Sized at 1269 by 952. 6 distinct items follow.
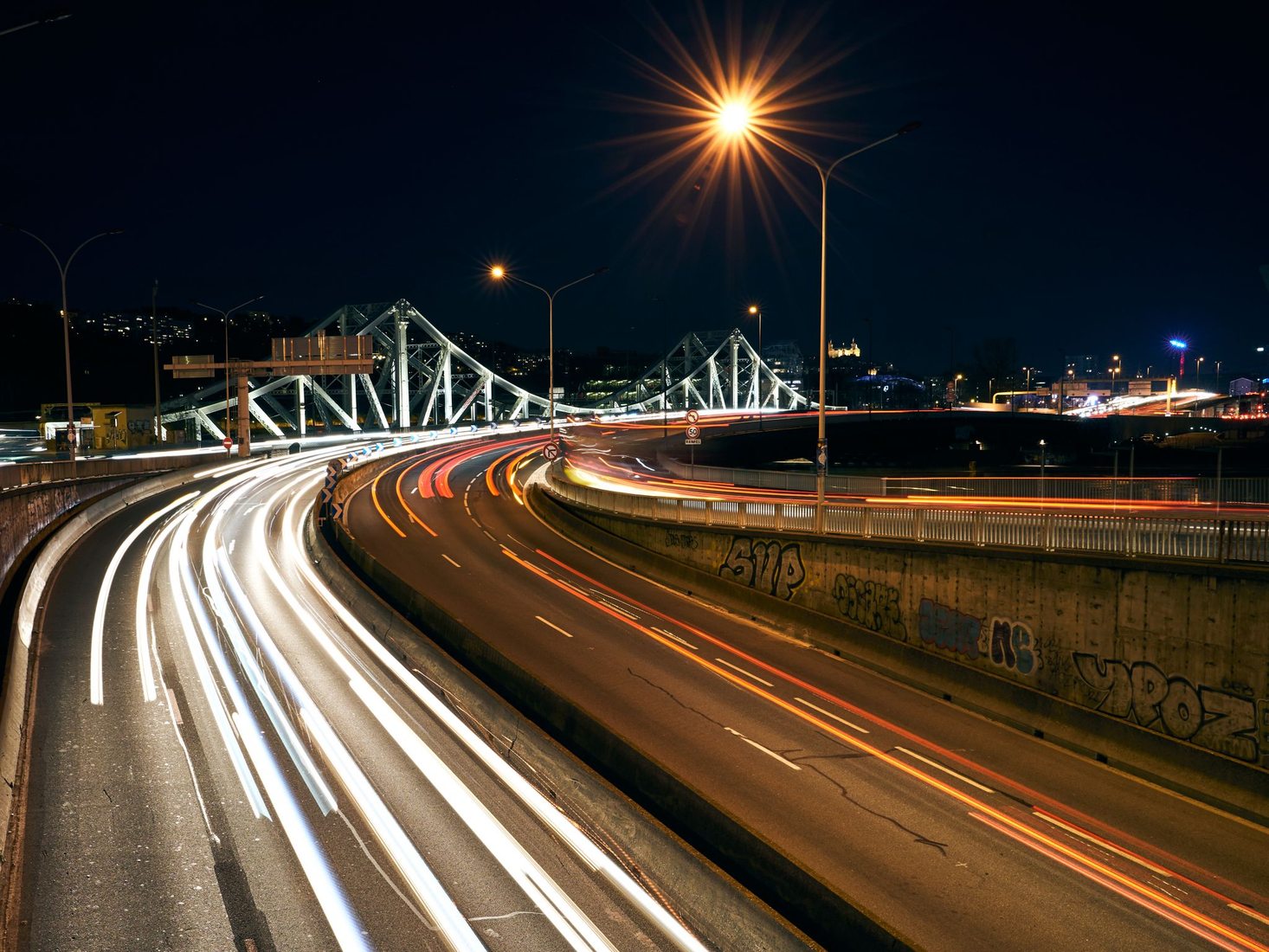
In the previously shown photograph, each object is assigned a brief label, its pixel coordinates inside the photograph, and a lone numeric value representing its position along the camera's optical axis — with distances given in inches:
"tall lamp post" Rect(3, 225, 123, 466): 1352.1
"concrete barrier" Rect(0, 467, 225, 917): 440.8
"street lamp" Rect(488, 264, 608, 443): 1697.8
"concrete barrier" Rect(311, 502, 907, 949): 307.0
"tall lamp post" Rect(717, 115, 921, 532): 769.6
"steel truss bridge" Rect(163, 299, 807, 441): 3321.9
